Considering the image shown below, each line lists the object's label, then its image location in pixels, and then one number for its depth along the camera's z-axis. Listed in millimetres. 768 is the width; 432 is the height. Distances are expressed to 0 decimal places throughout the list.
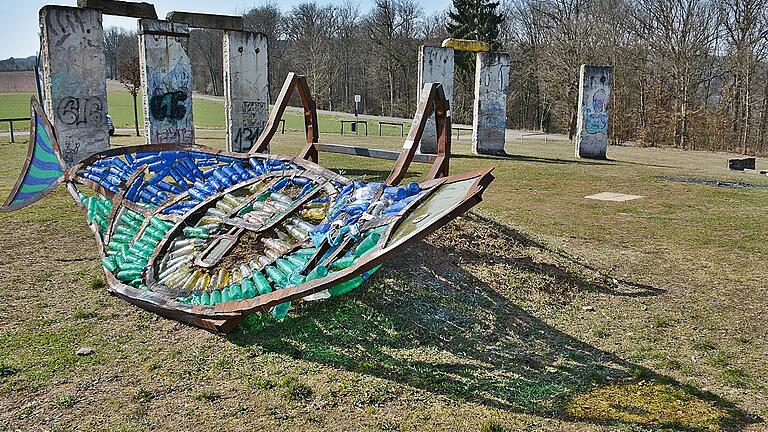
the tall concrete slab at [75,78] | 11742
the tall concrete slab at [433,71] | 17672
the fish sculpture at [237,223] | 4113
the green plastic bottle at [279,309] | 4523
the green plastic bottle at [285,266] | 4481
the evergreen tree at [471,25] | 41562
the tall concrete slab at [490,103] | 18844
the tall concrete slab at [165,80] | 13297
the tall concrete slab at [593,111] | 19250
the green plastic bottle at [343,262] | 4094
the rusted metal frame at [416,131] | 5586
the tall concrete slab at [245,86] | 14734
